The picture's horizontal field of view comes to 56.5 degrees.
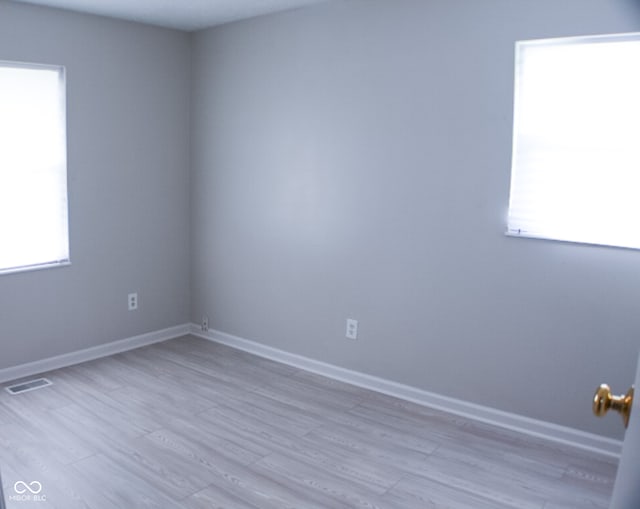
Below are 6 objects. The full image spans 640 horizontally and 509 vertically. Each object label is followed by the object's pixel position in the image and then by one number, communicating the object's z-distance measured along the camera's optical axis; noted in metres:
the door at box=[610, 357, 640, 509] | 0.82
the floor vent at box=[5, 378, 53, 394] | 3.71
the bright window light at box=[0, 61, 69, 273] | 3.76
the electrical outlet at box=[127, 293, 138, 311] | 4.55
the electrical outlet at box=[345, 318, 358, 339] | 3.92
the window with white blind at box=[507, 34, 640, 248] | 2.87
